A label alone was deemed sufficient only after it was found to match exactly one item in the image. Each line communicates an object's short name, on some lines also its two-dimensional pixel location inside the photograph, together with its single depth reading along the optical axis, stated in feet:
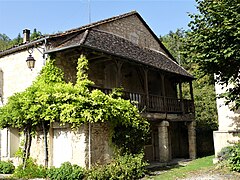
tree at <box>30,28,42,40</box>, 130.19
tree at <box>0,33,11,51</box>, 160.56
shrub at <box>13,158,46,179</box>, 38.96
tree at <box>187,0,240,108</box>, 31.01
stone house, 40.09
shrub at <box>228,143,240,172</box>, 35.98
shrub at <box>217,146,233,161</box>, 39.96
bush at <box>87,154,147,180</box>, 35.94
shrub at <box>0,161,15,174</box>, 44.39
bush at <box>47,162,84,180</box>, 35.55
